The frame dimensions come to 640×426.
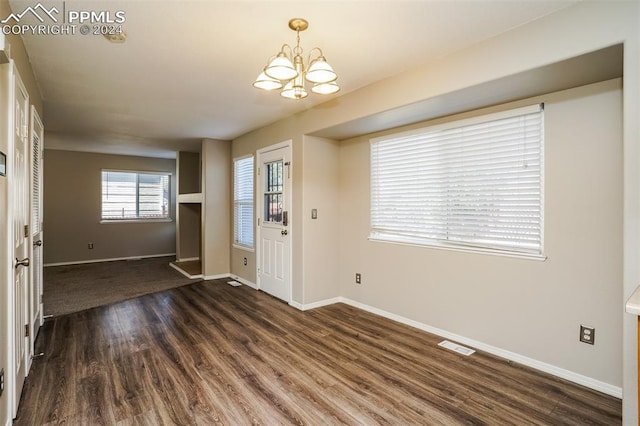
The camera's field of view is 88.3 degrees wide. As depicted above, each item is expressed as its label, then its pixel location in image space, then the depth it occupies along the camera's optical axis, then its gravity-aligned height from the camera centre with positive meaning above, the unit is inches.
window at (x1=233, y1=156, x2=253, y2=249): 210.1 +6.3
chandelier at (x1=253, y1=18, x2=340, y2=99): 75.5 +32.8
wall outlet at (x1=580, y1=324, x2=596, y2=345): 91.2 -34.2
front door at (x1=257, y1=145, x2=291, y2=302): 171.0 -5.6
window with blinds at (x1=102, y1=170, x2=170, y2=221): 299.4 +14.9
